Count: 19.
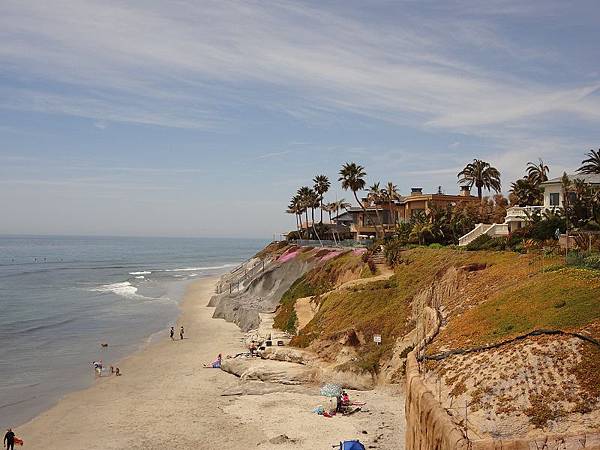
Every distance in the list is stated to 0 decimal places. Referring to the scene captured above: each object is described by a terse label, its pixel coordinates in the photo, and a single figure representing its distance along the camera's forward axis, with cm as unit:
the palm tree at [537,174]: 6312
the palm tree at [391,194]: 6988
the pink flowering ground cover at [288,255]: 7262
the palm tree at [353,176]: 6762
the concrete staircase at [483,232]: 4891
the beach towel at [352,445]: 2297
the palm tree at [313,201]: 9238
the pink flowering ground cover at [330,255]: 6323
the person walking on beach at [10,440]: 2605
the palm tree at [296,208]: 9924
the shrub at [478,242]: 4391
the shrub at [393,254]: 5031
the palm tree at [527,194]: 6016
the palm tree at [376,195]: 7175
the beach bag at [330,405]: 2863
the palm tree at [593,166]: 5328
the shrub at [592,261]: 2641
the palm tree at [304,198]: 9488
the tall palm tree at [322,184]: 8850
